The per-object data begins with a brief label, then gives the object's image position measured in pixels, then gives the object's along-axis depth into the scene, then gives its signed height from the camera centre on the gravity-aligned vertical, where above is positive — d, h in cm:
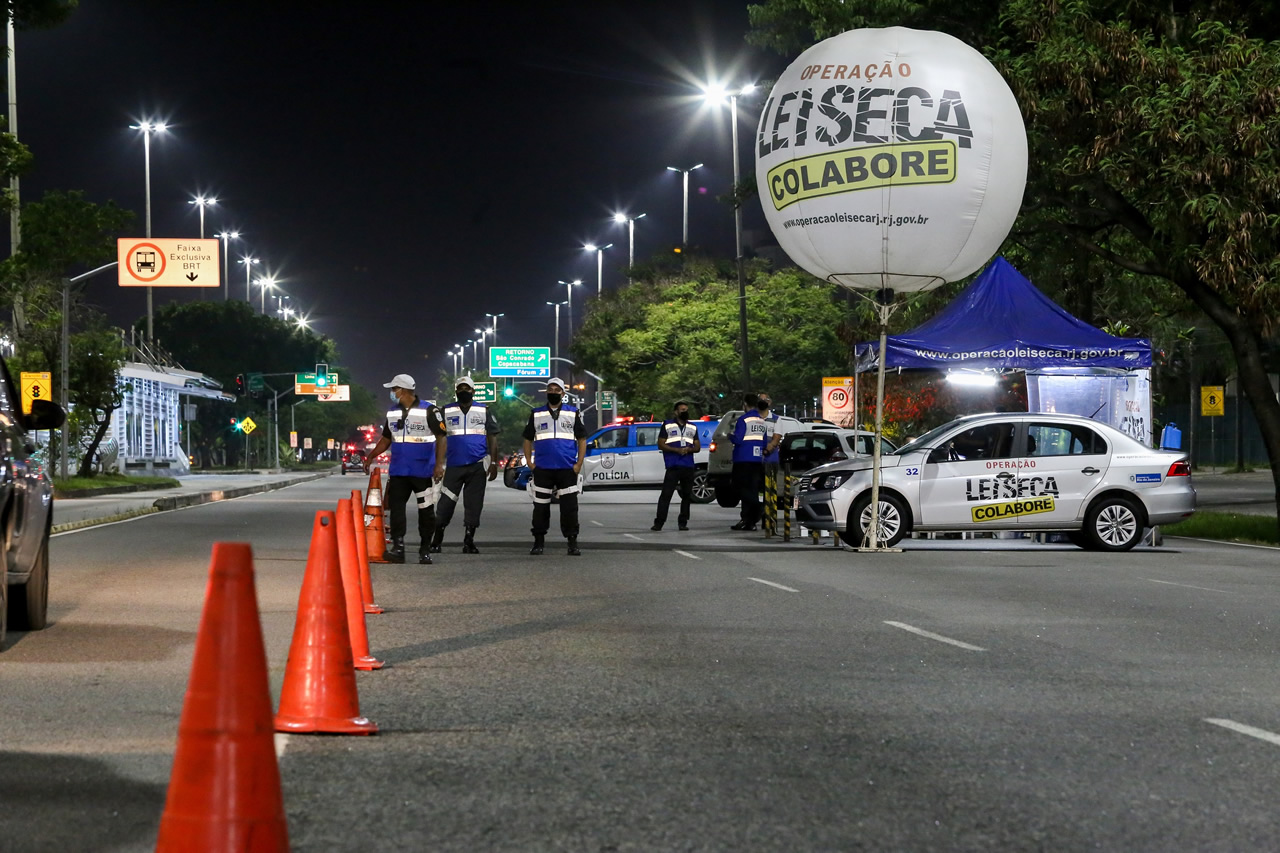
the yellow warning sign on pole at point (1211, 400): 6216 +197
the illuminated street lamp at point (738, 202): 4191 +620
